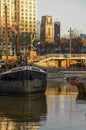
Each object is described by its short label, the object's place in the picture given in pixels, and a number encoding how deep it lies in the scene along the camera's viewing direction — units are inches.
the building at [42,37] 5985.2
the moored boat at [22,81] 2070.6
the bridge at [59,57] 4471.0
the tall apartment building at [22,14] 6053.2
